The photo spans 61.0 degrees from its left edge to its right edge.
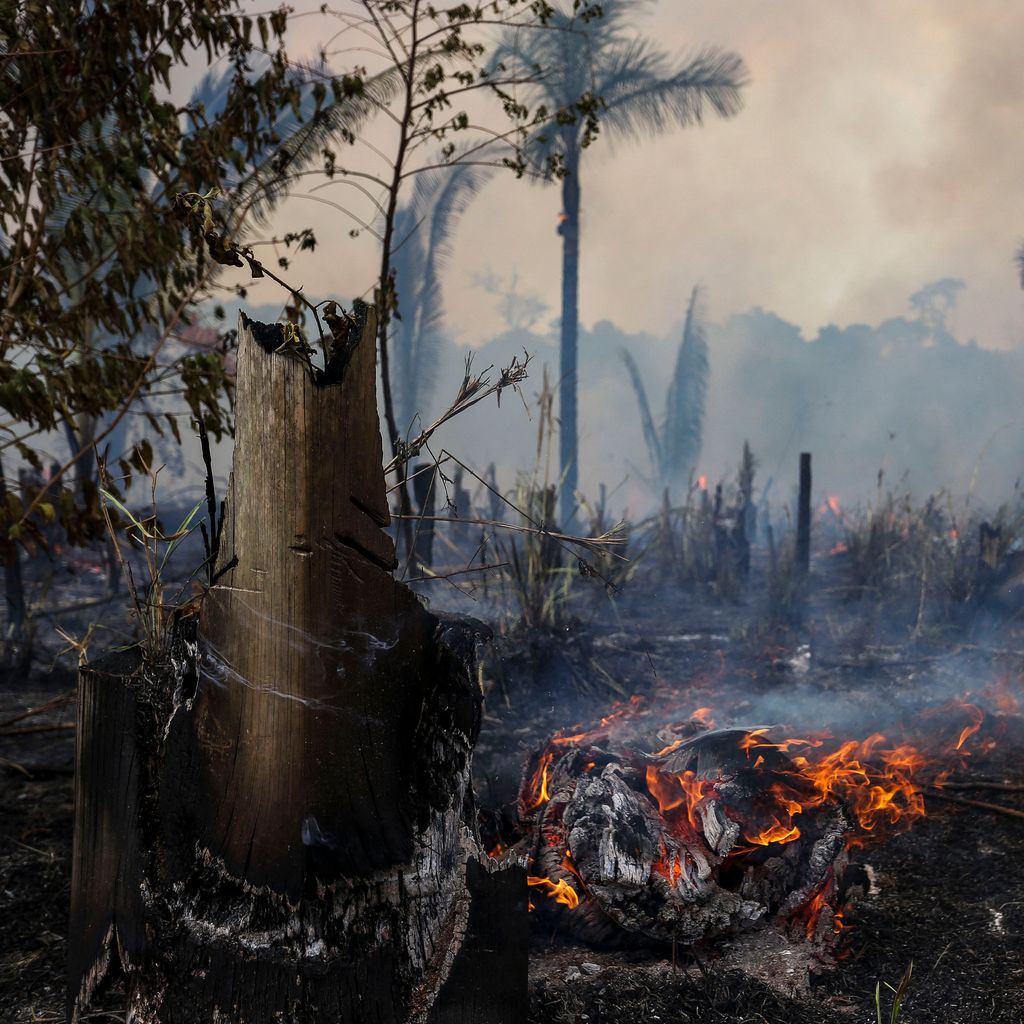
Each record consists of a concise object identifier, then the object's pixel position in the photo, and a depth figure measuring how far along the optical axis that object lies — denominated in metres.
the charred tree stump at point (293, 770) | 1.77
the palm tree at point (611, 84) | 13.42
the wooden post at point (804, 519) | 8.12
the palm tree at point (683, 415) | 21.66
